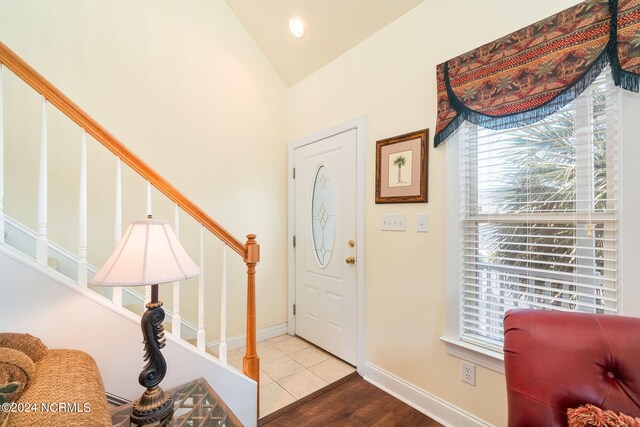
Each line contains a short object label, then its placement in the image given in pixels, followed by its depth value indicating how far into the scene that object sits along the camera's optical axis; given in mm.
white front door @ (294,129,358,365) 2369
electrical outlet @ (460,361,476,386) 1579
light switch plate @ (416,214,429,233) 1835
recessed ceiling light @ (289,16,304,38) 2447
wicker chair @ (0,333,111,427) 765
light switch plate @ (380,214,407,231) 1965
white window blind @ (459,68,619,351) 1242
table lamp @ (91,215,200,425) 1005
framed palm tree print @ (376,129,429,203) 1852
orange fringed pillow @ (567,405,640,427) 772
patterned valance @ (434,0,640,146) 1140
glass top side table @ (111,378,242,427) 1117
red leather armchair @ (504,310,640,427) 865
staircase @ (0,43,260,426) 1116
